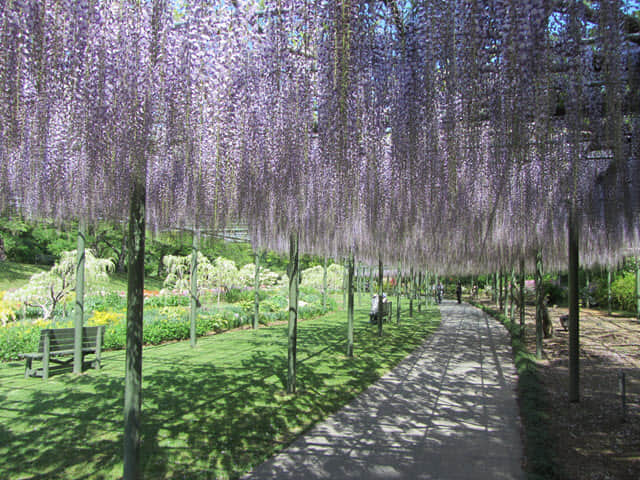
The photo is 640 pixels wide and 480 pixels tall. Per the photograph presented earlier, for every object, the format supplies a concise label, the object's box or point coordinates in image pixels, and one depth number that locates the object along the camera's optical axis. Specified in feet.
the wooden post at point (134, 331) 8.57
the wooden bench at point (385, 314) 47.10
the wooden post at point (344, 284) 86.47
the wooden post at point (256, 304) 41.47
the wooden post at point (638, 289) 46.04
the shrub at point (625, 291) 56.18
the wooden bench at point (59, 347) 20.53
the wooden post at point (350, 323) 27.50
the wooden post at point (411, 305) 59.82
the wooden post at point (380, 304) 35.69
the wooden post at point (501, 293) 66.09
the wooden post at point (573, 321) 16.71
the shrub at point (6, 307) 30.76
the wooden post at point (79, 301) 20.90
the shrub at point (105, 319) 33.44
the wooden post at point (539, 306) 25.75
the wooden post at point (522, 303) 30.94
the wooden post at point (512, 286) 44.21
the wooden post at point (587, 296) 67.01
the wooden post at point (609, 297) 53.98
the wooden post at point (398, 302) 48.77
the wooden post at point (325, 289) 58.39
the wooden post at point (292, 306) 18.22
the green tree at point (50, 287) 32.65
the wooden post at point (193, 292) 29.89
